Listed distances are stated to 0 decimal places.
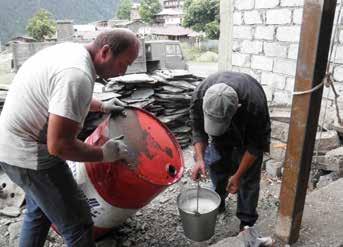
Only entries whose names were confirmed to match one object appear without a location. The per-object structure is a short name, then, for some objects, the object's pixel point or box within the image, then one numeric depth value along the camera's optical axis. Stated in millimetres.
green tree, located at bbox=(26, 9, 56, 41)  40500
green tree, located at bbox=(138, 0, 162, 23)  55500
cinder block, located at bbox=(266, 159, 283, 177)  3945
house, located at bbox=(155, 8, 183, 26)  54844
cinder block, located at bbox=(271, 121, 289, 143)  4047
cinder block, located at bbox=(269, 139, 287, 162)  4035
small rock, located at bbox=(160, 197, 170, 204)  3563
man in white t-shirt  1593
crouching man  2079
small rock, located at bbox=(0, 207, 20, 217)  3270
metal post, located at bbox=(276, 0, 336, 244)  1414
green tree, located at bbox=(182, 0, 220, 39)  34500
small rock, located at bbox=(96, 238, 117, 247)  2749
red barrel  2180
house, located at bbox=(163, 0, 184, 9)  69256
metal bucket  2291
